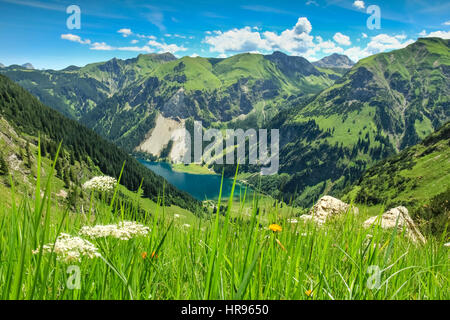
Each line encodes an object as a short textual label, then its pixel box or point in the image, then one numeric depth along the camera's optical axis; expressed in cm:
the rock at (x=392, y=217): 1221
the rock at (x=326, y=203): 1472
